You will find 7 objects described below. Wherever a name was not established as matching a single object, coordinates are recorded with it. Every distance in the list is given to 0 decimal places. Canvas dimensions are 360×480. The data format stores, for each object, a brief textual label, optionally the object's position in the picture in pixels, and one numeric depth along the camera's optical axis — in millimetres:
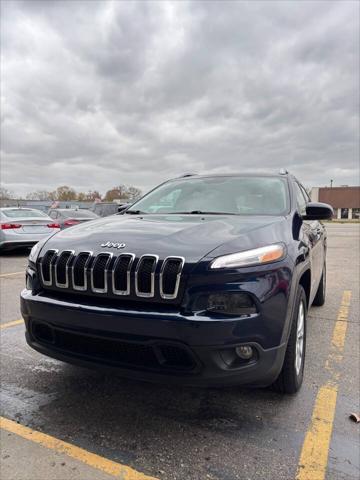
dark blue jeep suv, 2051
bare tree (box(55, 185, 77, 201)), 91125
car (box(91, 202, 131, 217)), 21650
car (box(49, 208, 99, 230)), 13030
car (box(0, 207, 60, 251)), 10023
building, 79812
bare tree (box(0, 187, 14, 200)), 72738
